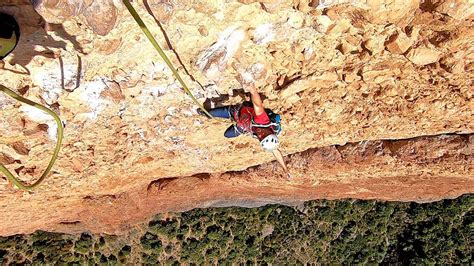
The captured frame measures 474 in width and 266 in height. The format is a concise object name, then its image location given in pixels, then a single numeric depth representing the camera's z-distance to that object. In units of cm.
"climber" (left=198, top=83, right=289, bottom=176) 520
